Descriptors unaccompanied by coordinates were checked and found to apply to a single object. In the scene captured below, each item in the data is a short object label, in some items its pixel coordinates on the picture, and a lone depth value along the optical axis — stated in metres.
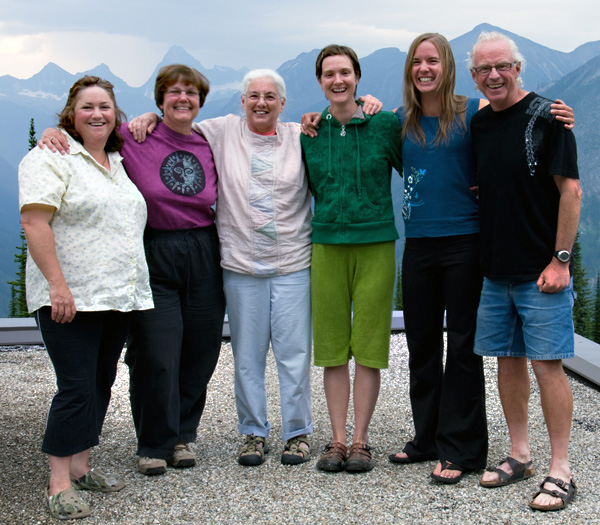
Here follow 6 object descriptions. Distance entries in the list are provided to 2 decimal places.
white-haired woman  3.53
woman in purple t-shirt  3.42
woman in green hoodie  3.42
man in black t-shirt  2.99
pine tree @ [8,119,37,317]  14.02
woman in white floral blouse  2.88
